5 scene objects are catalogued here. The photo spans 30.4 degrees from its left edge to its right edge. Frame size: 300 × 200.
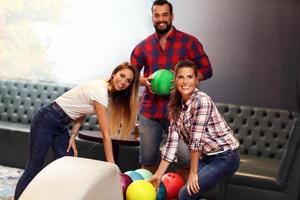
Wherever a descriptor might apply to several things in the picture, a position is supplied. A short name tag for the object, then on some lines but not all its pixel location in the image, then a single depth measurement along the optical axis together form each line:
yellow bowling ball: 4.14
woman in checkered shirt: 3.82
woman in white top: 4.36
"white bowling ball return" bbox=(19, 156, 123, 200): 2.85
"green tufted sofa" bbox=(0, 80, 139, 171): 6.68
